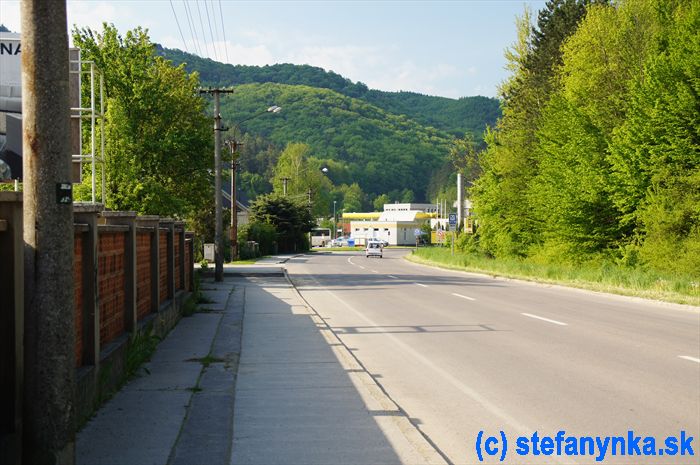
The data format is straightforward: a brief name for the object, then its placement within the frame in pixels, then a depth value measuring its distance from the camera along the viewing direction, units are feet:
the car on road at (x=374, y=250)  237.86
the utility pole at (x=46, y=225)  15.47
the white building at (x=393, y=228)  468.75
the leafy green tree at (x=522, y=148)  149.69
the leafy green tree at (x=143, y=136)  112.47
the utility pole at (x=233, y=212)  154.88
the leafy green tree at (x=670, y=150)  88.94
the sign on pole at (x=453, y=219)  174.50
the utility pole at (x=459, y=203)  224.25
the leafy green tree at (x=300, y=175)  468.18
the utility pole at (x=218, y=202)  101.30
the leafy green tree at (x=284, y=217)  265.34
